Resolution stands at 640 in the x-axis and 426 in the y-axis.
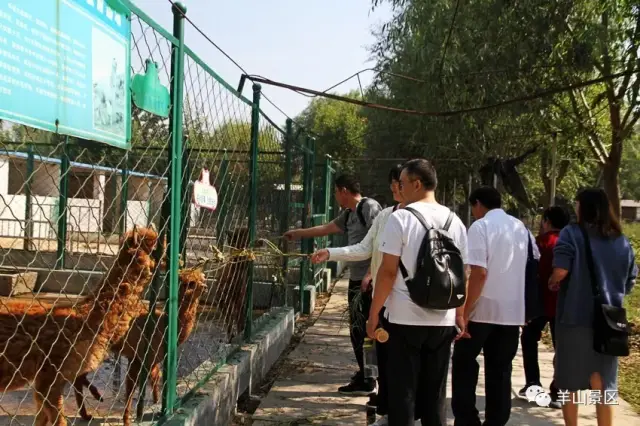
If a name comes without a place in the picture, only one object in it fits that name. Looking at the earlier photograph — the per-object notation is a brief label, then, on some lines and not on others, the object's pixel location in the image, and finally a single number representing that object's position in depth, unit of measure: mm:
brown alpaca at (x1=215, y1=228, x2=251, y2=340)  5152
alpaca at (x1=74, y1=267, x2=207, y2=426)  3682
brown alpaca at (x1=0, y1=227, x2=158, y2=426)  2895
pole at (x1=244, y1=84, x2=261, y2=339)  5031
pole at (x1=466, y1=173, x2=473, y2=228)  16844
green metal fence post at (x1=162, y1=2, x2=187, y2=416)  3107
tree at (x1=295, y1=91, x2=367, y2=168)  38906
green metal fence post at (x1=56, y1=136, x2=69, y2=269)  6752
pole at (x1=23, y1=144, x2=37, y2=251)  2728
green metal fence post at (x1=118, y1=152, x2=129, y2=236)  3423
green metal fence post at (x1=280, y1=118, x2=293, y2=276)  6703
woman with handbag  3887
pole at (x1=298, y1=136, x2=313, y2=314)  8435
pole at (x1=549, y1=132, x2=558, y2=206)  8891
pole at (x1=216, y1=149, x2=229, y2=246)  4429
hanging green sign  2699
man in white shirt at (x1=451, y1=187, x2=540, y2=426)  4176
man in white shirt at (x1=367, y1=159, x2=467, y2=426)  3307
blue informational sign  1778
